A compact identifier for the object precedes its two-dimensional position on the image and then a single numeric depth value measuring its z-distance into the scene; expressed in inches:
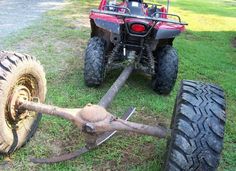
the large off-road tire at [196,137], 60.3
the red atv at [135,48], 109.1
